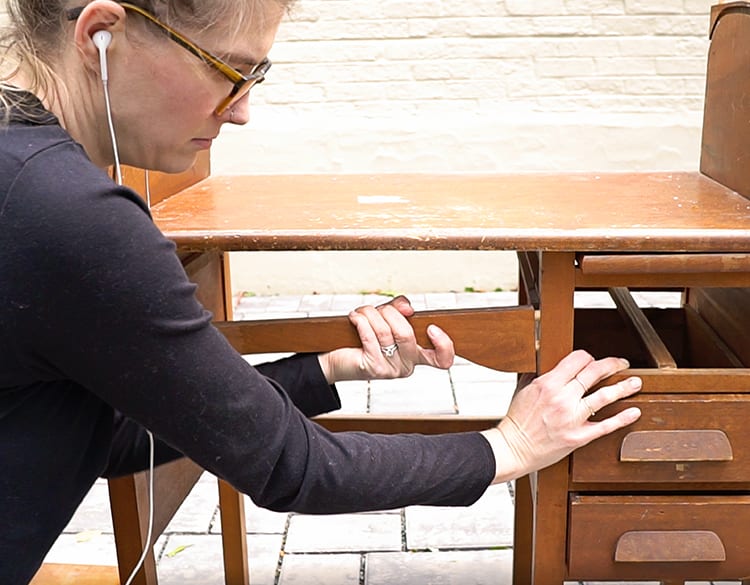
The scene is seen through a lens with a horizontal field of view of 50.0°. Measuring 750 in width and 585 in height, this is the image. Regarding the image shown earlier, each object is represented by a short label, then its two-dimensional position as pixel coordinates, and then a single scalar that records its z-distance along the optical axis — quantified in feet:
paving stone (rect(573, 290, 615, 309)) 14.39
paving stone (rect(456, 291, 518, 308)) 14.88
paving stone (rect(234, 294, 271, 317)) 14.66
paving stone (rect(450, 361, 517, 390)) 11.15
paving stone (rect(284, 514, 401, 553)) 7.55
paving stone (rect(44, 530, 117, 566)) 7.39
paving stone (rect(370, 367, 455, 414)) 10.22
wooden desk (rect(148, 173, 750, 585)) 3.84
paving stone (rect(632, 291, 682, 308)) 13.73
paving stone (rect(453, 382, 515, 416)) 10.17
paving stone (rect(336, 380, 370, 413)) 10.27
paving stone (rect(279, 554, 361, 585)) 7.06
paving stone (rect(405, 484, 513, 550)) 7.57
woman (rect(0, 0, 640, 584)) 2.74
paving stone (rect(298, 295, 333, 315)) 14.56
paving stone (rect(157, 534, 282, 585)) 7.12
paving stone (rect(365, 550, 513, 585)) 7.00
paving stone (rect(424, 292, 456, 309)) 14.70
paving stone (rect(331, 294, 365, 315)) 14.73
